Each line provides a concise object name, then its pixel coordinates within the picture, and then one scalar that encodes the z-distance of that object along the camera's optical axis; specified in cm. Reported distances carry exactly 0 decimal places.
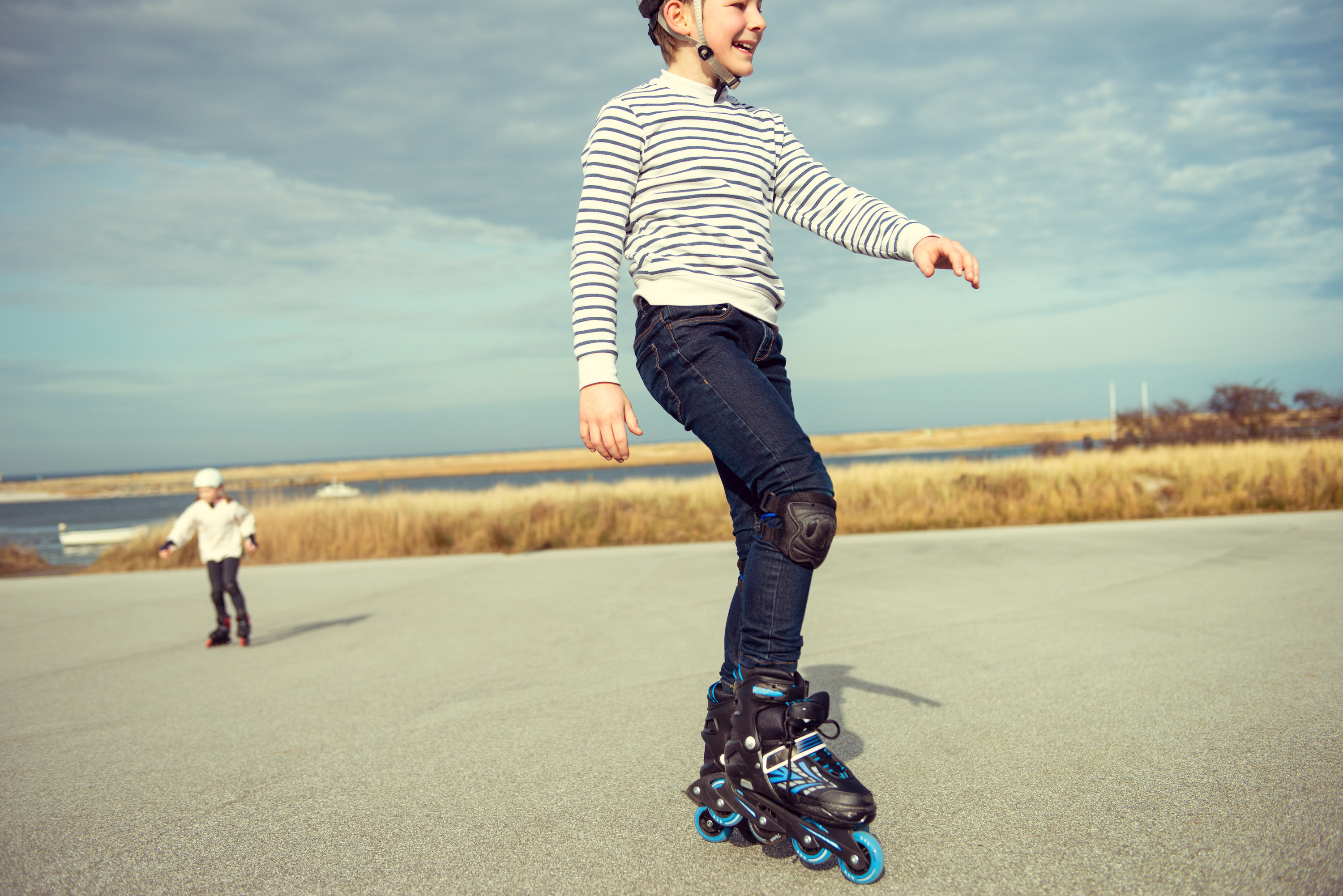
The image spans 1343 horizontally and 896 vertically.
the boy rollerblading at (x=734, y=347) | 188
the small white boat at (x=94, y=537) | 2258
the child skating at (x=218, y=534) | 626
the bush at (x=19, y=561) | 1492
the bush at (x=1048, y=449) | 2409
